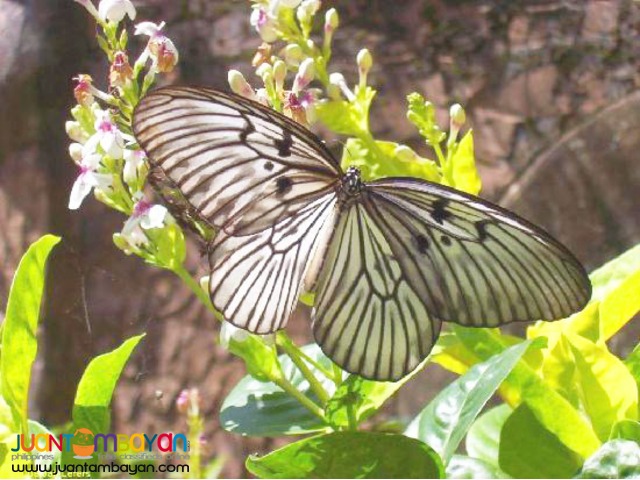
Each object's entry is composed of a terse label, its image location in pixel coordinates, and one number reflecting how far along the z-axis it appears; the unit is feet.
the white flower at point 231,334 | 2.01
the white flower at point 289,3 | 2.11
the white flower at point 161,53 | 2.06
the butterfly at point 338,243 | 1.94
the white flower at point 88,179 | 2.02
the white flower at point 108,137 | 1.99
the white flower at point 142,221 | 1.99
